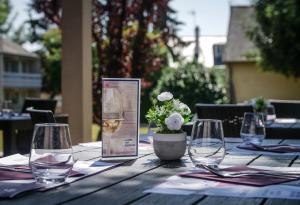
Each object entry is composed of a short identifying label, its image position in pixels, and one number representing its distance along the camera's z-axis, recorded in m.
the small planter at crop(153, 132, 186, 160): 2.11
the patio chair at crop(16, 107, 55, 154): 5.74
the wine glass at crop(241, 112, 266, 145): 2.59
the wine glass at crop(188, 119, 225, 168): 1.79
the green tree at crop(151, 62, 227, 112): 10.77
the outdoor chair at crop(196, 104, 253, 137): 4.23
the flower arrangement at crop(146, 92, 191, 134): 2.12
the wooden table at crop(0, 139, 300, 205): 1.37
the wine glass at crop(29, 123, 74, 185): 1.58
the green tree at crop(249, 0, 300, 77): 18.12
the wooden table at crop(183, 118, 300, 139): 4.15
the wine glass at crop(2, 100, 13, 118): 5.63
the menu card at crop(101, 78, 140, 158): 2.14
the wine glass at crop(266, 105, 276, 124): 4.94
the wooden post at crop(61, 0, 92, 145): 5.59
